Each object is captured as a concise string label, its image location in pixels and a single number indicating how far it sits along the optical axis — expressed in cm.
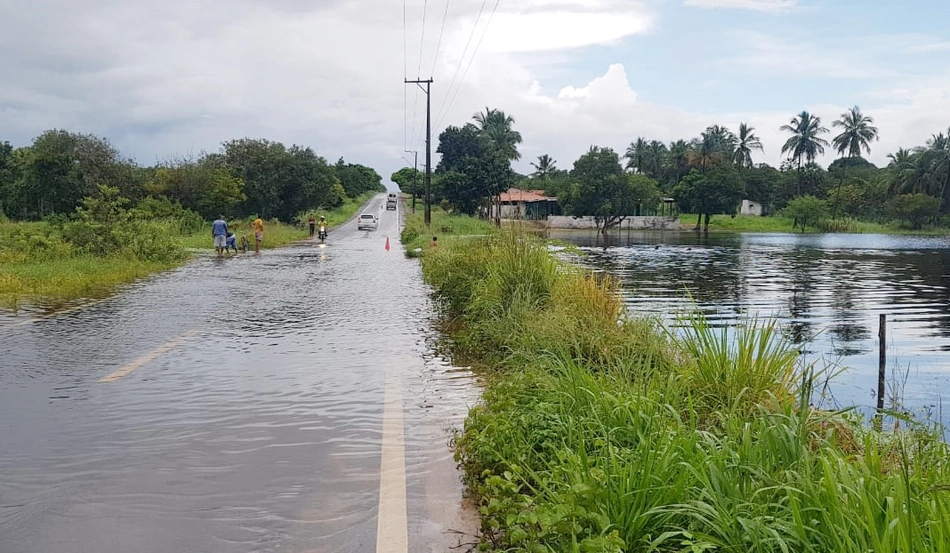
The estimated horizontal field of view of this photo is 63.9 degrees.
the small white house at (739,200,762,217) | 9894
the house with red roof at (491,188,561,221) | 7856
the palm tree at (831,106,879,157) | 9531
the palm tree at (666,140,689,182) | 10169
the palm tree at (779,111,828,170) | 9594
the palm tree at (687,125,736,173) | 9600
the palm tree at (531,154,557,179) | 11475
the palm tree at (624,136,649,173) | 10975
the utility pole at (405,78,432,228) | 4962
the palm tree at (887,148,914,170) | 8911
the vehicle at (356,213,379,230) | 6259
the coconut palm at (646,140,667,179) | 10950
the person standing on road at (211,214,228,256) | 3091
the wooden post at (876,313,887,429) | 813
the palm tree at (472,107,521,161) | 9569
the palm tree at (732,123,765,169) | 10369
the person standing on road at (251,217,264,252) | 3476
